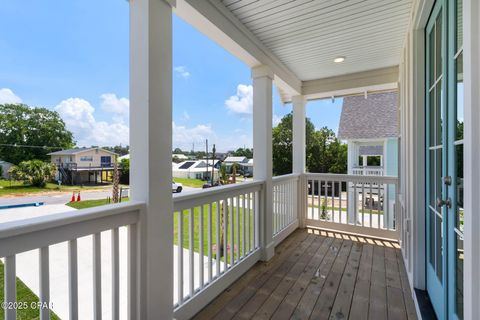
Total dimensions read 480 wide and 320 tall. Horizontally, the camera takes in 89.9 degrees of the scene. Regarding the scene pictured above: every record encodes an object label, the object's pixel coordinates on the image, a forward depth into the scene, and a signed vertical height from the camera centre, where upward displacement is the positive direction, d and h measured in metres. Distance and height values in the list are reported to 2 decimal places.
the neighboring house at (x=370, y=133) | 6.81 +0.74
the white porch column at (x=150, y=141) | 1.43 +0.11
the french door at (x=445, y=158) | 1.25 -0.01
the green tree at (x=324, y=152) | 8.43 +0.22
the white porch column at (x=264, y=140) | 2.88 +0.22
